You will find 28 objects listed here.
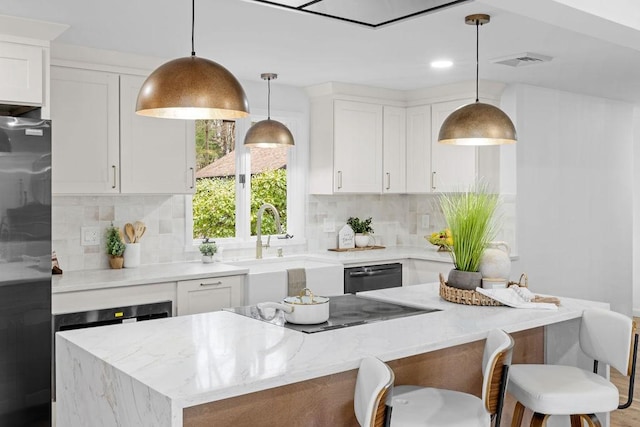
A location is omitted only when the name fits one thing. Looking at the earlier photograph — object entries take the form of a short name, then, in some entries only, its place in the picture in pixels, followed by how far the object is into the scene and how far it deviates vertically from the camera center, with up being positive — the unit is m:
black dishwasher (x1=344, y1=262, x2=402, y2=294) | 5.08 -0.56
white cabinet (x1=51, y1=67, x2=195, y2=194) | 4.02 +0.45
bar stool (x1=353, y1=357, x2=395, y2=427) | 1.88 -0.56
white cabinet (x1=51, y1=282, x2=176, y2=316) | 3.72 -0.55
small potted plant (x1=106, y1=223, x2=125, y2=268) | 4.43 -0.28
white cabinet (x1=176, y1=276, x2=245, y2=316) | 4.20 -0.58
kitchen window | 5.13 +0.21
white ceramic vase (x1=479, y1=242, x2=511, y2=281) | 3.21 -0.28
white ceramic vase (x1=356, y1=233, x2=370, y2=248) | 5.88 -0.29
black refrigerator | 3.25 -0.33
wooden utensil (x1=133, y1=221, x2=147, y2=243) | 4.60 -0.15
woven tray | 3.10 -0.43
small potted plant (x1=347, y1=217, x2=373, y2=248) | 5.89 -0.19
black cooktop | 2.60 -0.47
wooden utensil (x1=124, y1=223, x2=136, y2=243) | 4.55 -0.17
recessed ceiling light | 4.53 +1.07
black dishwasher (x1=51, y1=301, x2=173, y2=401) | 3.69 -0.66
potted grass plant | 3.18 -0.11
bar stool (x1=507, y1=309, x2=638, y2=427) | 2.56 -0.73
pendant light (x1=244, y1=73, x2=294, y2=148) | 4.54 +0.53
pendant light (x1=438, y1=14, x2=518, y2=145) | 3.02 +0.41
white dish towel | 3.05 -0.43
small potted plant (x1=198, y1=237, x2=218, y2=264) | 4.81 -0.32
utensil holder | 4.50 -0.33
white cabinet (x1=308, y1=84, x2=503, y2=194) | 5.43 +0.56
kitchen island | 1.87 -0.50
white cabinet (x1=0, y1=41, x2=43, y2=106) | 3.42 +0.74
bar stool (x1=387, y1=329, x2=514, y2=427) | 2.22 -0.73
